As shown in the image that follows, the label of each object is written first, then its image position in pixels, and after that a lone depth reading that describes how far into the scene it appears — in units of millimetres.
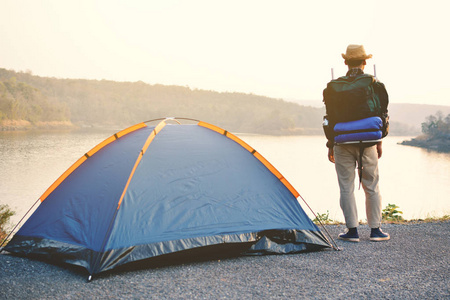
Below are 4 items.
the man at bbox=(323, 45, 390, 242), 4590
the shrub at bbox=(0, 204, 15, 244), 7007
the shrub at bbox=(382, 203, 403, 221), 7299
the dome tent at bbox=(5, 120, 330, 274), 3965
